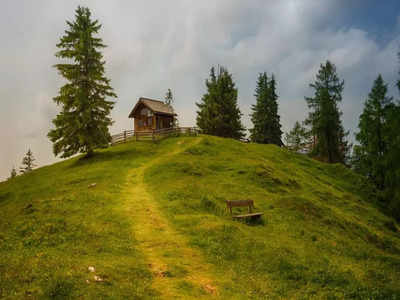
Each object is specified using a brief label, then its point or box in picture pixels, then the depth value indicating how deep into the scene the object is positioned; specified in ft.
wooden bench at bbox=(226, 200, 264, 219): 61.46
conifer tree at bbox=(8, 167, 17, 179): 285.86
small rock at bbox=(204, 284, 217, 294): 33.88
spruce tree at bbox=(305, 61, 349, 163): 175.52
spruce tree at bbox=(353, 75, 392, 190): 125.80
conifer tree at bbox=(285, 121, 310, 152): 252.03
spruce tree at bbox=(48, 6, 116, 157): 125.28
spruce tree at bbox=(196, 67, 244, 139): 190.29
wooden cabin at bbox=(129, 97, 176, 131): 183.93
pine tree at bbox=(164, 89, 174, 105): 296.51
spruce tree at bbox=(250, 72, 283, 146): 203.82
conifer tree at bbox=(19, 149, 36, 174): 258.45
